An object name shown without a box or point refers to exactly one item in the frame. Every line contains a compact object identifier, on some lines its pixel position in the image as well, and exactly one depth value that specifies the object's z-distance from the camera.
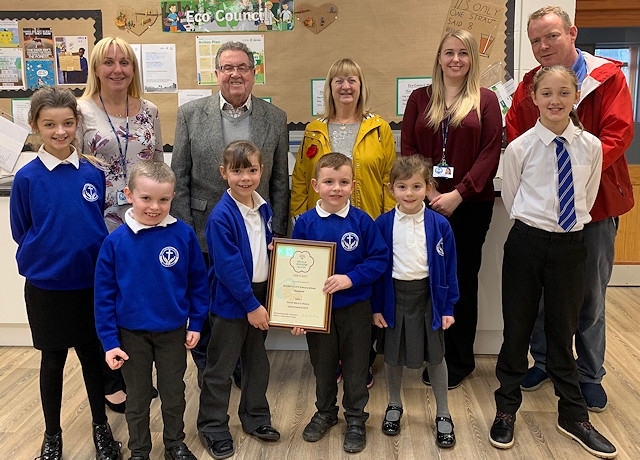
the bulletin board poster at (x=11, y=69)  3.43
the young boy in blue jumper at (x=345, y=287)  2.11
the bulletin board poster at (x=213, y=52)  3.36
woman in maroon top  2.44
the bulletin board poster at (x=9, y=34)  3.40
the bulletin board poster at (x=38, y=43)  3.40
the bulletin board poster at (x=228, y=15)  3.31
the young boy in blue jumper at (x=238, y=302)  2.04
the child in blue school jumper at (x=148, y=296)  1.90
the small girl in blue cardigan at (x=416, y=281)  2.16
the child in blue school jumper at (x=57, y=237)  1.93
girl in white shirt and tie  2.04
